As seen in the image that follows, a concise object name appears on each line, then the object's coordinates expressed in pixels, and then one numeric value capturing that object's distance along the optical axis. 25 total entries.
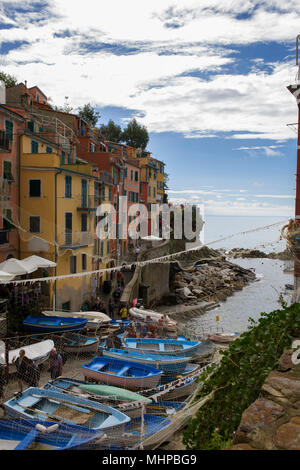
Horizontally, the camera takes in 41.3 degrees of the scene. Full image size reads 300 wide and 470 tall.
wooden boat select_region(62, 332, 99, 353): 20.03
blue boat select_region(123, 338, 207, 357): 20.20
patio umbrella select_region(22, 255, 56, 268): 22.64
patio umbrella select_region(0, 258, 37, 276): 20.70
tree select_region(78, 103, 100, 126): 62.62
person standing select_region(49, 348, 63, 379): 15.39
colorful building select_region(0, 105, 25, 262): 23.94
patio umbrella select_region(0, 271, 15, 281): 19.20
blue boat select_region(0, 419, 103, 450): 9.69
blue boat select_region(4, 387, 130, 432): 11.40
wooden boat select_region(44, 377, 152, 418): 12.65
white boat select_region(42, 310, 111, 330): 23.58
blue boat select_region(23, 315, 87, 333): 21.75
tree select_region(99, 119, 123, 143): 66.62
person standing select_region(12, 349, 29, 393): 14.42
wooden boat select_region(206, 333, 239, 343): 26.94
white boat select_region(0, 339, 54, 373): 16.52
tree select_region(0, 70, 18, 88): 46.43
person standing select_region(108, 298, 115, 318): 30.06
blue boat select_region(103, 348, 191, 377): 18.41
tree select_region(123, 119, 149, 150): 68.50
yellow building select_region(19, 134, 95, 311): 26.30
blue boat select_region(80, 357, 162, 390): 15.77
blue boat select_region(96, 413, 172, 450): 10.11
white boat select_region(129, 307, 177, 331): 29.19
